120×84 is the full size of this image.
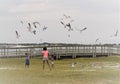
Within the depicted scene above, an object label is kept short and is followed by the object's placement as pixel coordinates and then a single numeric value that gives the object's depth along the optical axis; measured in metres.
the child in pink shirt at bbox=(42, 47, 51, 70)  26.94
